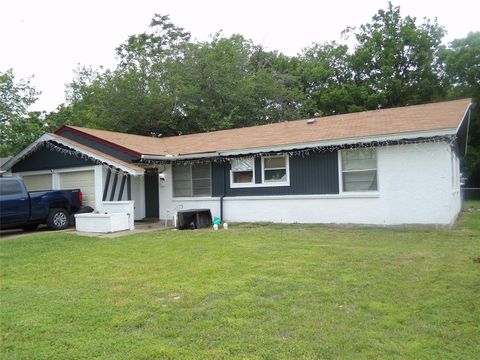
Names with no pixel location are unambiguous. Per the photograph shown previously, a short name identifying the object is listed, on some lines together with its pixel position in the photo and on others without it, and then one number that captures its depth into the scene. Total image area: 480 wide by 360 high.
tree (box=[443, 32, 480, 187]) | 31.27
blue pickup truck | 12.27
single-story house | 11.61
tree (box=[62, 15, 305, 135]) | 25.27
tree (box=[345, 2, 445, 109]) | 31.66
